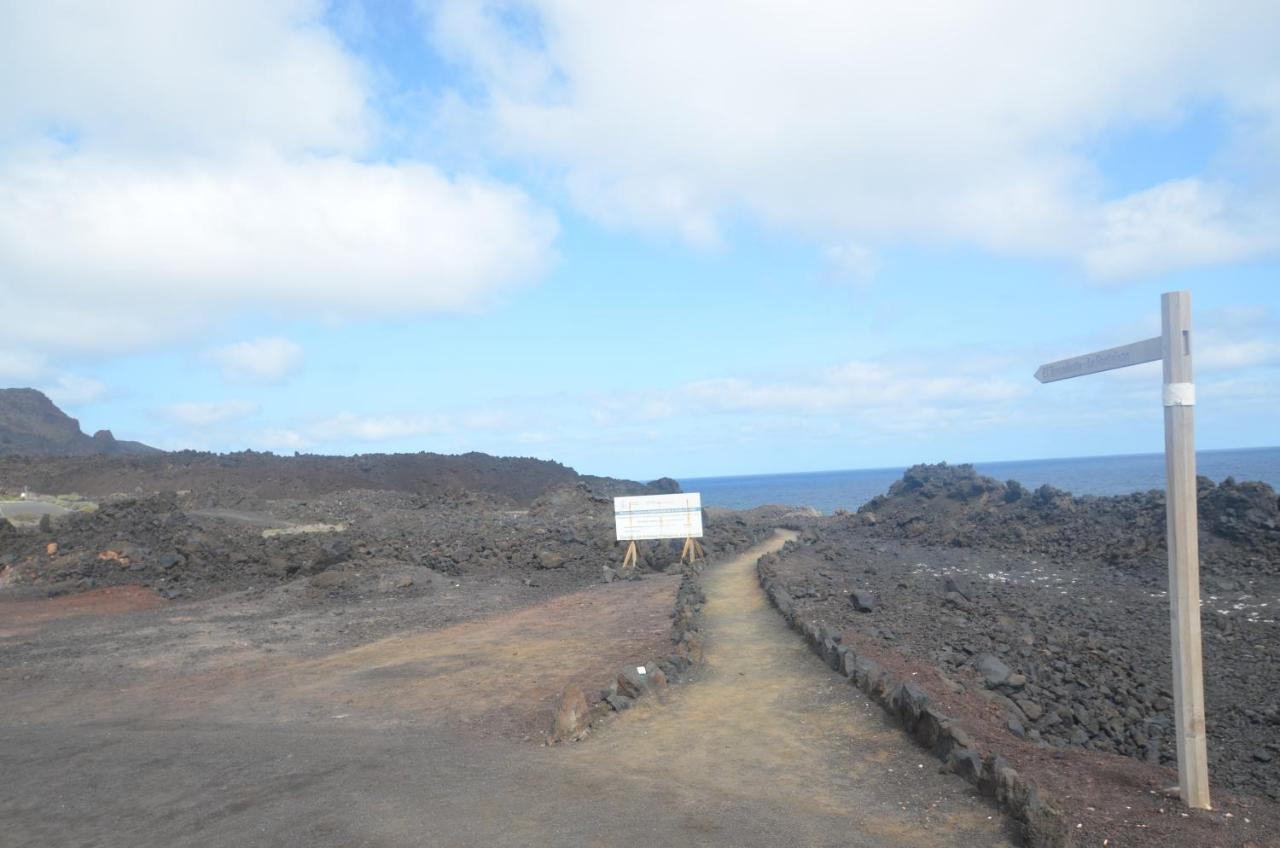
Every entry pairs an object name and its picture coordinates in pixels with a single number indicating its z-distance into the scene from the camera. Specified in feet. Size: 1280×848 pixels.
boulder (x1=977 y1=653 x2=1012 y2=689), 40.37
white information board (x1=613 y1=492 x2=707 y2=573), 76.79
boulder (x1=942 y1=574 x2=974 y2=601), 62.18
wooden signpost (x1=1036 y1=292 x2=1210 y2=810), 20.38
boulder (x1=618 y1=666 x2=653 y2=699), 33.42
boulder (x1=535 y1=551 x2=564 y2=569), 80.02
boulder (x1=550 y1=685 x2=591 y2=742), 29.27
